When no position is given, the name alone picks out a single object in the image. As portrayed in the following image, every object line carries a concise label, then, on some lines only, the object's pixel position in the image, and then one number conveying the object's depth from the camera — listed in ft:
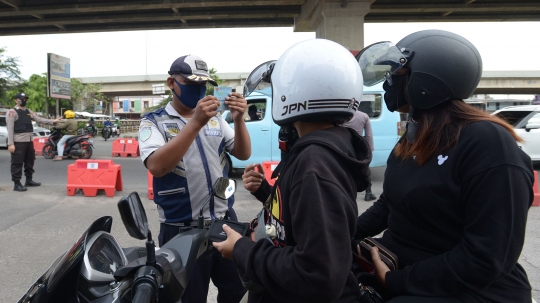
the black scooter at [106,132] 82.84
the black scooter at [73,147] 42.98
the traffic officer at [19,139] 25.22
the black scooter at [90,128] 81.52
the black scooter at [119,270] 4.05
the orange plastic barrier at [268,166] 24.95
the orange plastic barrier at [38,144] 49.62
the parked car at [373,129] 29.60
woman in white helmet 3.63
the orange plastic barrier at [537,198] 21.54
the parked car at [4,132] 53.41
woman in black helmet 4.03
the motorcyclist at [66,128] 41.63
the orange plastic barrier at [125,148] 49.16
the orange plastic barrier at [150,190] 23.33
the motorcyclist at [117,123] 121.62
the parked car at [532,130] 34.73
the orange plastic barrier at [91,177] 24.09
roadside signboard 58.34
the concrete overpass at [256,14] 43.21
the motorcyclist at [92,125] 83.98
